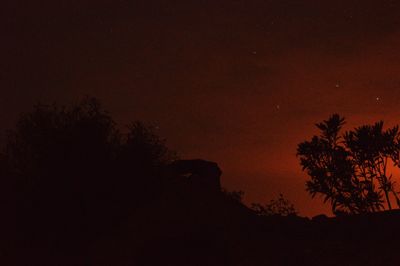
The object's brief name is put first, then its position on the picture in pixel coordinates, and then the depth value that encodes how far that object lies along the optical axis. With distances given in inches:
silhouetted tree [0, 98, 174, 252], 1380.4
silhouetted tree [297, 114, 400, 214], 1808.6
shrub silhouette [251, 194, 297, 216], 2310.8
